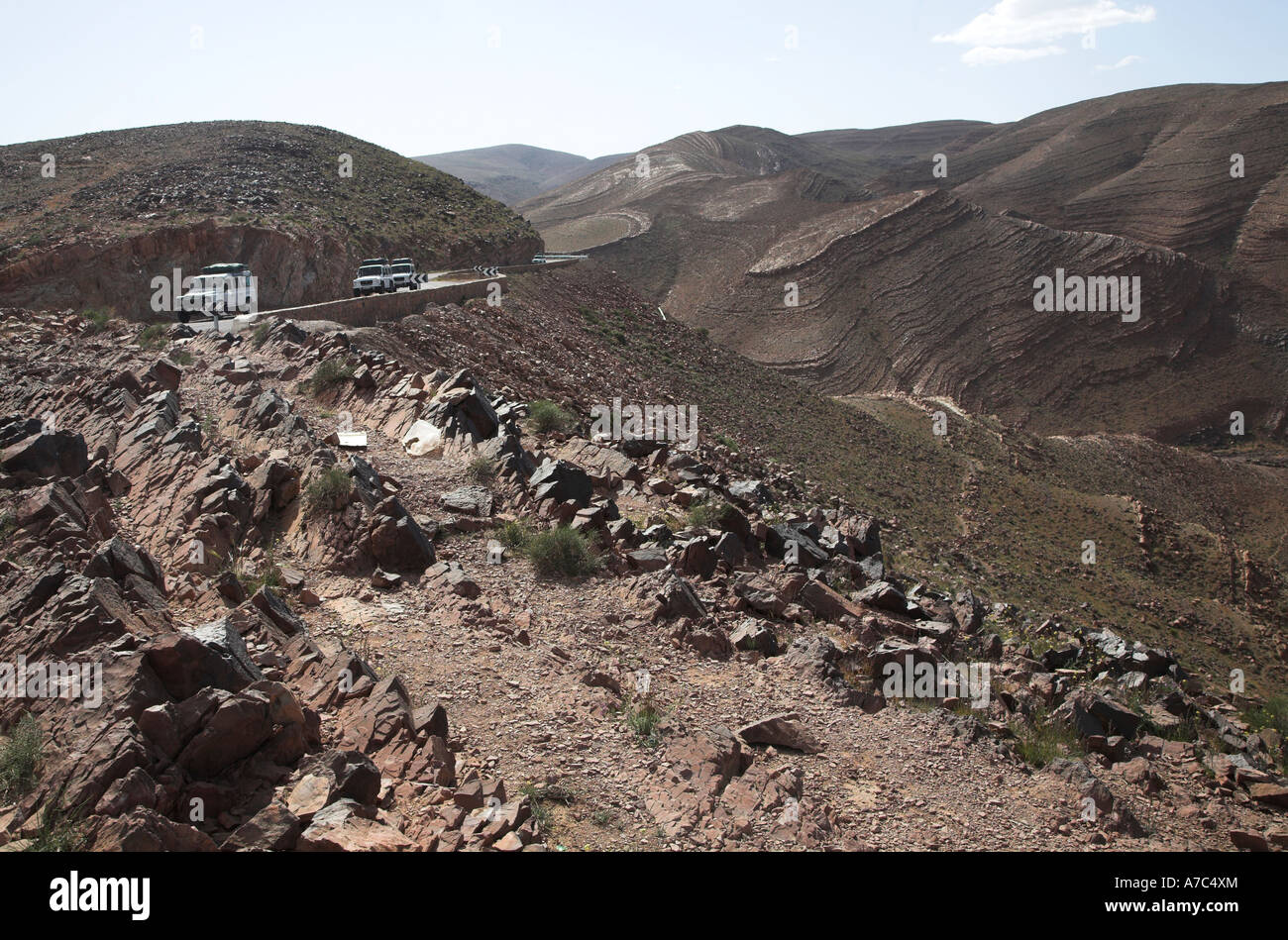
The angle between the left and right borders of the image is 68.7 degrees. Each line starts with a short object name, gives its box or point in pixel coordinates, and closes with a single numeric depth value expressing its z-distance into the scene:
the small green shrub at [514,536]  11.39
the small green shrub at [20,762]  5.24
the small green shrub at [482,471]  12.98
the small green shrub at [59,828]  4.73
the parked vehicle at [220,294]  23.16
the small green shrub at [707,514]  13.05
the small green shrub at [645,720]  7.60
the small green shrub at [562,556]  10.83
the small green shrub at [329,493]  10.85
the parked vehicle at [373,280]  27.84
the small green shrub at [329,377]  16.66
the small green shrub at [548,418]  16.19
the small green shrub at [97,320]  21.75
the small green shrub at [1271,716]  13.23
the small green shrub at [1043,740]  8.80
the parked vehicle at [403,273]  30.05
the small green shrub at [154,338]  20.16
